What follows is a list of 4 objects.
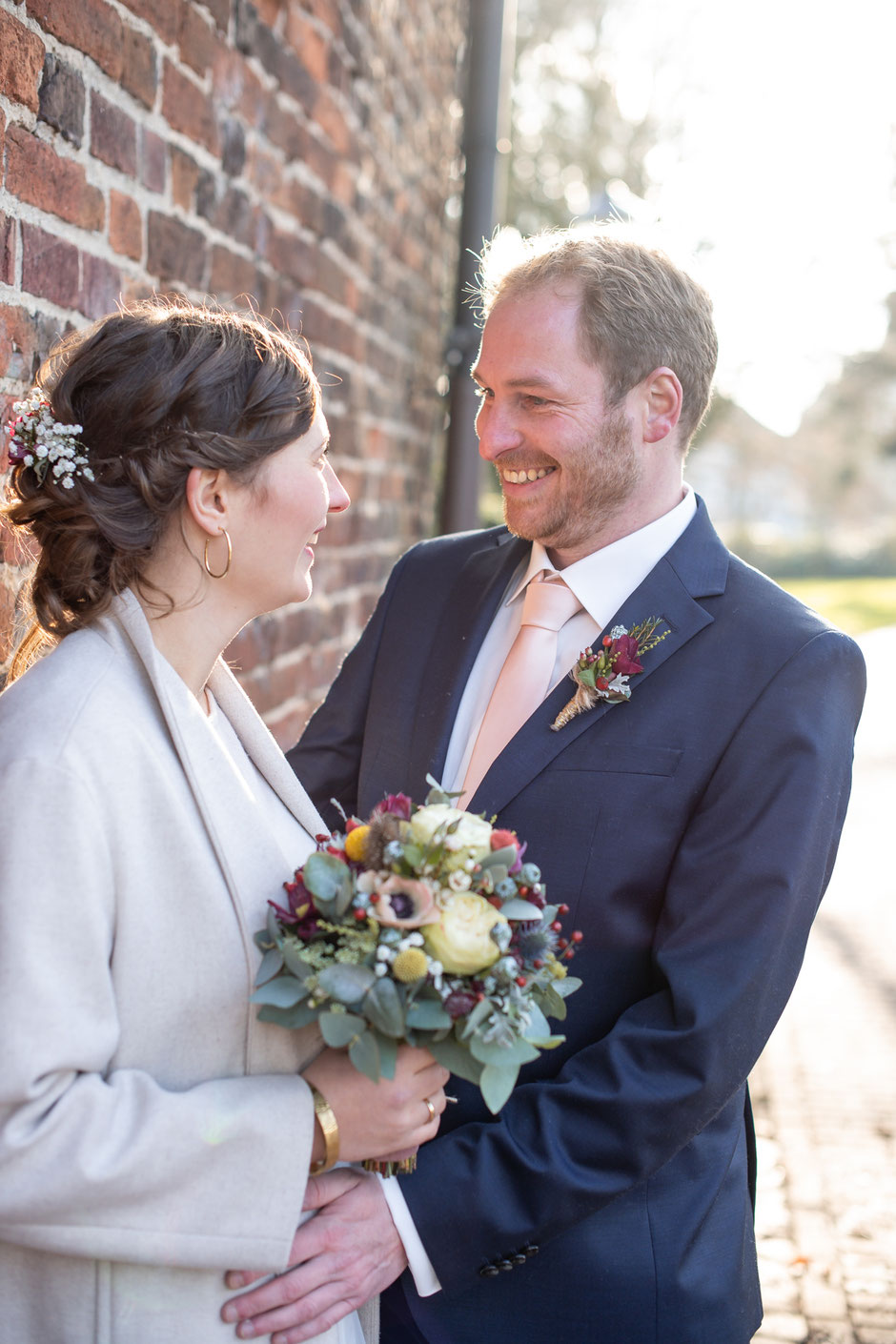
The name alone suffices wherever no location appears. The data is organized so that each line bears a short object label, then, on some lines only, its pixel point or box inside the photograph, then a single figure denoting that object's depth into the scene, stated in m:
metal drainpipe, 5.22
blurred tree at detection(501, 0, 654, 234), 10.31
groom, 1.90
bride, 1.42
